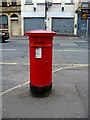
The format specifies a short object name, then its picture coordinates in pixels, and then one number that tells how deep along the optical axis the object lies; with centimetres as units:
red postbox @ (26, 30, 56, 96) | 246
